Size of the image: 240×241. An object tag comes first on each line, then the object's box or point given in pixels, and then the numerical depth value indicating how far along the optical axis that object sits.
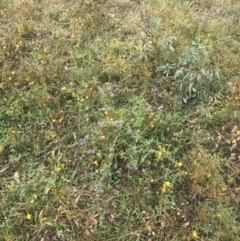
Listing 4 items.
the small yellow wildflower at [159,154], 2.16
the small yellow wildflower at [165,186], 2.03
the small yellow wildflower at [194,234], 1.87
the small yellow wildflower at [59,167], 2.16
